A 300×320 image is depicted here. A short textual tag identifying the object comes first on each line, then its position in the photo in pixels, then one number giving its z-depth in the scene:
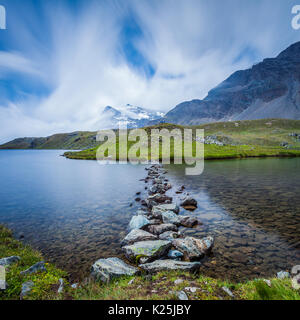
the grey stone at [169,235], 12.23
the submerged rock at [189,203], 20.49
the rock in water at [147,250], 9.91
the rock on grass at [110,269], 8.18
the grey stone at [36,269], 8.01
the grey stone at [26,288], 6.50
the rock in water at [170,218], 15.49
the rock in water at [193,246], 10.18
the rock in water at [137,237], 11.95
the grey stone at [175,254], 10.03
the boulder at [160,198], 21.97
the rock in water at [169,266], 8.38
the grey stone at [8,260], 8.60
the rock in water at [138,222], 14.23
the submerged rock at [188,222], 15.29
